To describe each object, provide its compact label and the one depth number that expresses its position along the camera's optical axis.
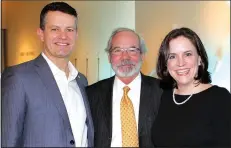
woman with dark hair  1.63
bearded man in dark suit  1.68
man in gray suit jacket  1.35
